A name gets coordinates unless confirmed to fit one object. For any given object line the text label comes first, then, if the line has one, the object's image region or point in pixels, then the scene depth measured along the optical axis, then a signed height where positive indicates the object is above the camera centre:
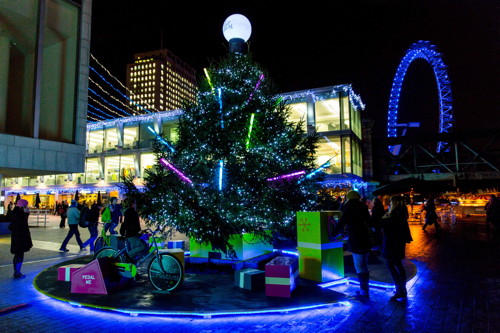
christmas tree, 9.01 +0.83
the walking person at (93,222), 11.66 -0.81
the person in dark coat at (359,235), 6.23 -0.64
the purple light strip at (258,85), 10.63 +3.49
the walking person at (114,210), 12.42 -0.46
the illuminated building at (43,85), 10.10 +3.47
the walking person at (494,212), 17.61 -0.65
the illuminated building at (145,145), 30.50 +5.41
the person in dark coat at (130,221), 7.84 -0.53
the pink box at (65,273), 7.41 -1.58
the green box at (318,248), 7.27 -1.05
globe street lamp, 11.90 +5.60
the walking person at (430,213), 17.98 -0.74
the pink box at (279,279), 6.18 -1.42
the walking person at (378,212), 11.12 -0.44
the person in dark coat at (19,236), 7.98 -0.87
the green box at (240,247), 9.40 -1.32
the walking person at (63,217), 22.55 -1.28
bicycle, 6.53 -1.30
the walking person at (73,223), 12.39 -0.90
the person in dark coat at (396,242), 6.14 -0.75
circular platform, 5.51 -1.74
